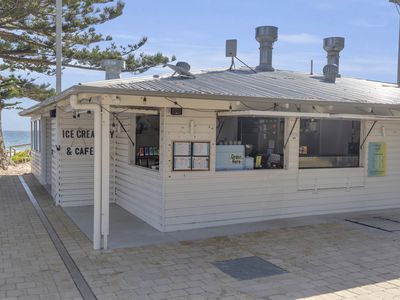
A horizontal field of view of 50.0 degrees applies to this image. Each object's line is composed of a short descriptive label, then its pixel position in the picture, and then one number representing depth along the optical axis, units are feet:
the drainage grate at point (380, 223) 23.84
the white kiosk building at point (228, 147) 19.85
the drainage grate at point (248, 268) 16.35
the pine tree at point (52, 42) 49.88
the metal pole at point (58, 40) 42.29
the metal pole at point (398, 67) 40.22
